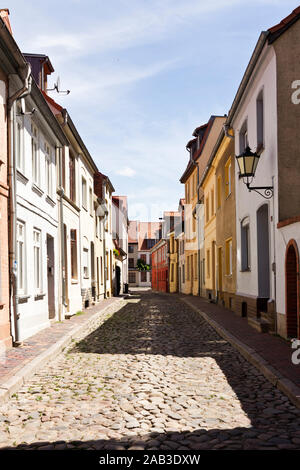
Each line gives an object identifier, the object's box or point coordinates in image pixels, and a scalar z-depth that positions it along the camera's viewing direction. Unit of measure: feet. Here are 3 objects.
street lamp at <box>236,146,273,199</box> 34.83
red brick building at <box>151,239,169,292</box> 163.68
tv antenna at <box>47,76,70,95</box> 59.00
